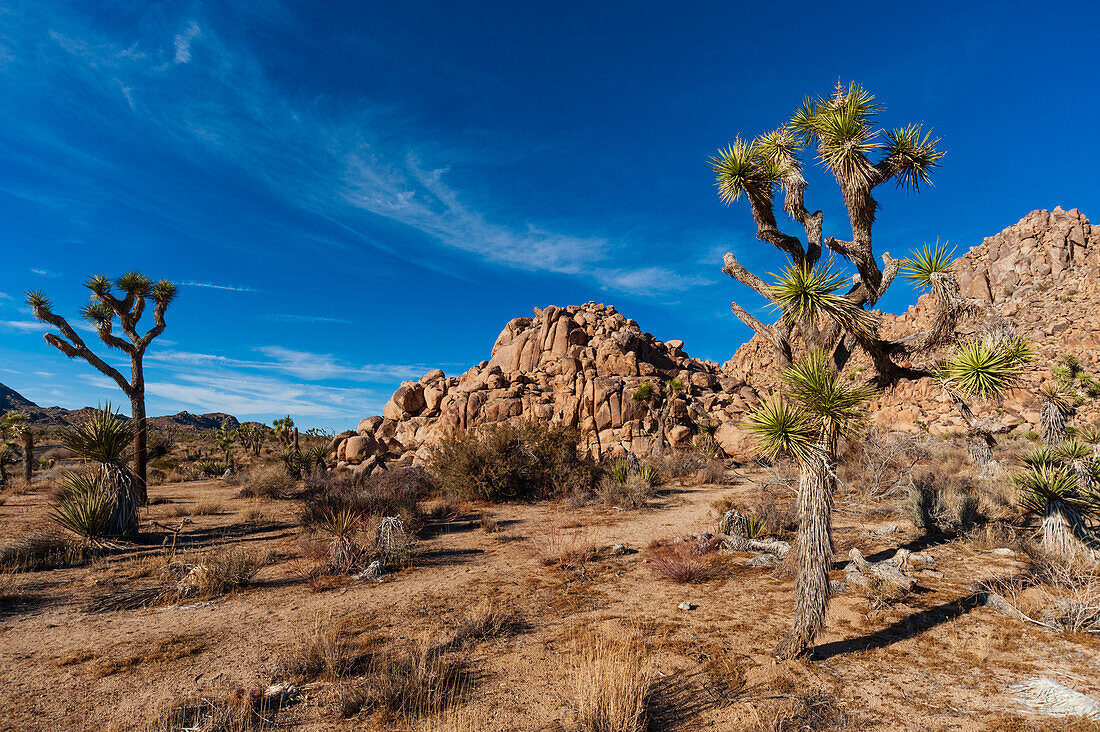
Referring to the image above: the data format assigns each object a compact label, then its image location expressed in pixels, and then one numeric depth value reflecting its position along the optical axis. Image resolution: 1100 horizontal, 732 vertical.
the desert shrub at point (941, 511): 9.63
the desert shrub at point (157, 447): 27.26
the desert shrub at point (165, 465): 26.36
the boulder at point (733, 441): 31.12
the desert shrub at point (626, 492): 14.82
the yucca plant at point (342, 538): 8.28
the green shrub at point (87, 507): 9.47
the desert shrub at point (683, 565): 7.71
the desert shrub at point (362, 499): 11.42
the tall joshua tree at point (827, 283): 4.77
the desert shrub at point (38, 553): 8.12
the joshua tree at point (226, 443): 31.63
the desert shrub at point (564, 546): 8.86
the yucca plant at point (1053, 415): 9.83
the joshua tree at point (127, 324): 14.24
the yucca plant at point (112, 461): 10.20
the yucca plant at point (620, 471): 17.81
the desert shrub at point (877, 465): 13.45
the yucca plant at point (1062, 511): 7.00
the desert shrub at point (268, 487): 17.58
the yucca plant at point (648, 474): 17.81
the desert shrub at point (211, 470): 26.50
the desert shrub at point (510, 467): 16.47
